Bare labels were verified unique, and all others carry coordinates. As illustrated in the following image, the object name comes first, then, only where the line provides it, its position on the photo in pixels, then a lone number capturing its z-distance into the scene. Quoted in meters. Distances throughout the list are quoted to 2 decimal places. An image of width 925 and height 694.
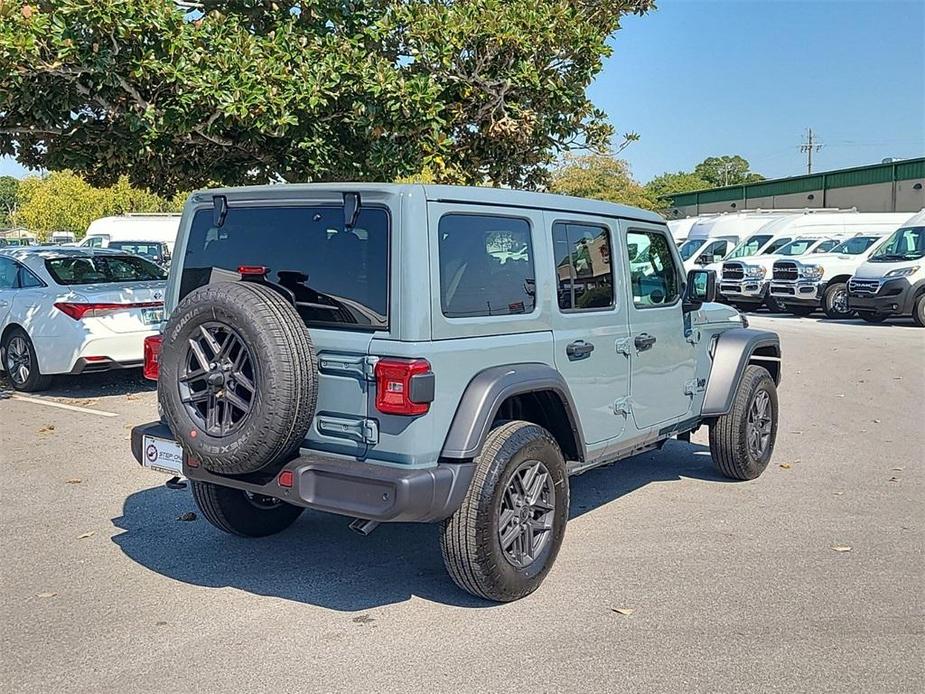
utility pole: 80.91
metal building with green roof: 38.56
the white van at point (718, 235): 26.94
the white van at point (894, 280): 17.94
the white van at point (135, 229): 28.39
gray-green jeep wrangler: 4.15
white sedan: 9.86
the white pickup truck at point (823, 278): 20.30
